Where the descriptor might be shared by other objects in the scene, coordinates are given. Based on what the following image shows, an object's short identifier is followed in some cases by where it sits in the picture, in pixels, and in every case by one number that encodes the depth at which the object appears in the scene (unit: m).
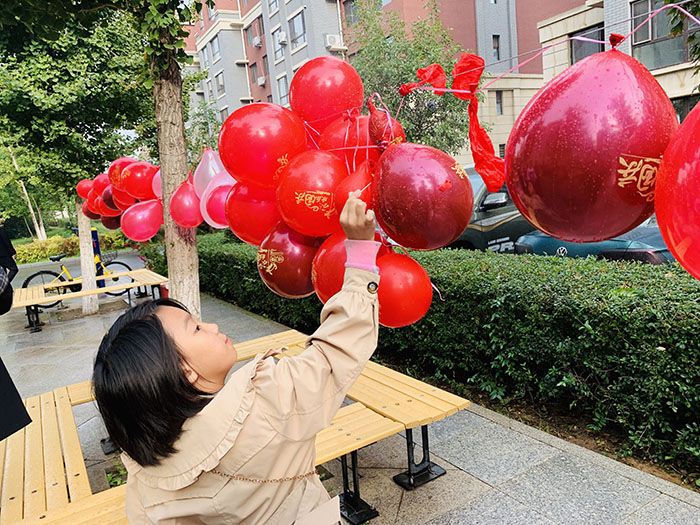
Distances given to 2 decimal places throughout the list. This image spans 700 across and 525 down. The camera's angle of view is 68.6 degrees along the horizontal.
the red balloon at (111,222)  6.12
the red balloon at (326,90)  2.21
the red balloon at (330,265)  1.80
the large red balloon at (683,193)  0.98
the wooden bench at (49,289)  8.30
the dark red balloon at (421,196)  1.57
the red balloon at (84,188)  7.28
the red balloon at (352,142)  1.99
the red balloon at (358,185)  1.76
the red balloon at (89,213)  7.11
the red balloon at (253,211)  2.41
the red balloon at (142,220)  4.28
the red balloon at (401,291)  1.75
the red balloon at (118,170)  4.71
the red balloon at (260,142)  2.11
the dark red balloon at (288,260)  2.19
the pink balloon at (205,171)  3.41
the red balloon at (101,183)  5.87
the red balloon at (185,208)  3.45
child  1.21
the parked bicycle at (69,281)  9.79
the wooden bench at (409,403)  3.20
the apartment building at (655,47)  13.52
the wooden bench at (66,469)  2.56
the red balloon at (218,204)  3.12
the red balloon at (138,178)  4.46
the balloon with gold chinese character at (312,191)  1.90
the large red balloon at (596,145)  1.12
